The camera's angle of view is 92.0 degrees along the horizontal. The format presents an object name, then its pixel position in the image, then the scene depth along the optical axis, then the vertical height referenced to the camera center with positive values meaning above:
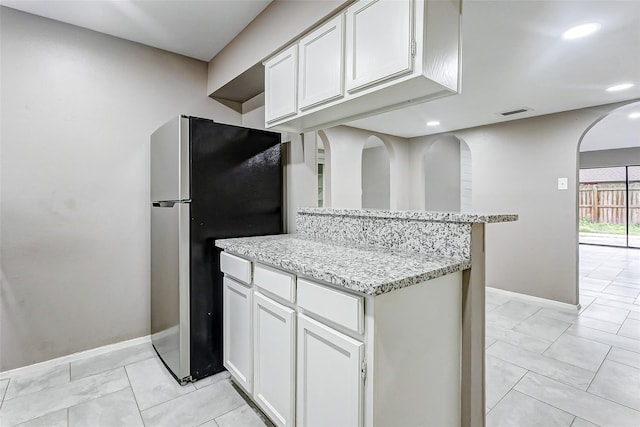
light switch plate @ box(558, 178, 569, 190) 3.49 +0.30
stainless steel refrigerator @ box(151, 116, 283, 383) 1.87 -0.04
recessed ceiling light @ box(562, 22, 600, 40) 1.87 +1.11
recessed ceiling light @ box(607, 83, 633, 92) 2.73 +1.11
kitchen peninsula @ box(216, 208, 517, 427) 1.00 -0.44
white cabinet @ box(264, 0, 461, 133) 1.23 +0.68
